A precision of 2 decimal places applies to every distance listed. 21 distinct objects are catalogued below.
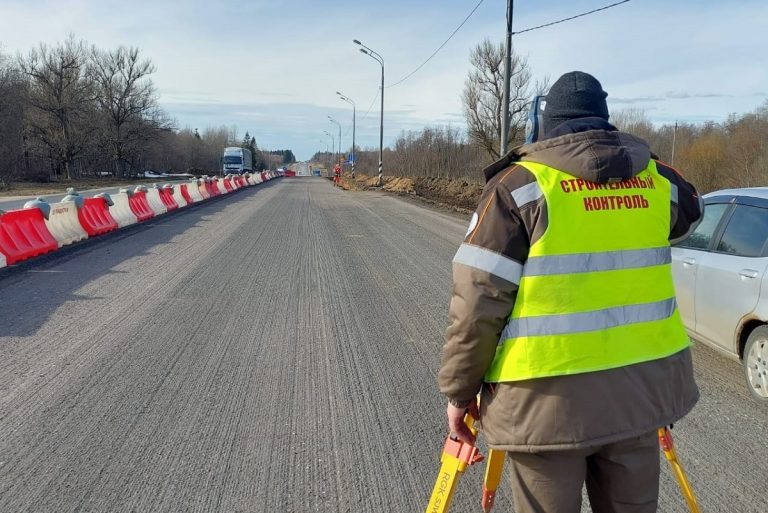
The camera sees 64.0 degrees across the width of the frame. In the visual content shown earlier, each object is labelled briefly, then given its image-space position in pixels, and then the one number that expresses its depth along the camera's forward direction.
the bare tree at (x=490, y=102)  40.38
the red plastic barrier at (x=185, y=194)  24.63
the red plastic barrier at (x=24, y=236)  9.98
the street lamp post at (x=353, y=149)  65.69
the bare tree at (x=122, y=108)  63.66
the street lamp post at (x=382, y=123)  41.03
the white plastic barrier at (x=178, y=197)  23.19
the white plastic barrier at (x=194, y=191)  26.42
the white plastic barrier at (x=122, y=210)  15.87
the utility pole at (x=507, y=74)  18.14
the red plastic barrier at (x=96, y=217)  13.73
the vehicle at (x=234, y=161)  66.38
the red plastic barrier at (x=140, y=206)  17.55
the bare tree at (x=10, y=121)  44.59
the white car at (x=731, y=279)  4.66
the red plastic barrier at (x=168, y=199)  21.34
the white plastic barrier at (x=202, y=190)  28.48
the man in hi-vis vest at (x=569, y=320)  2.02
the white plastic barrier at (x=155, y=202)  19.67
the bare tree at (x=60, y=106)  54.00
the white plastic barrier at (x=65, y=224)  12.00
